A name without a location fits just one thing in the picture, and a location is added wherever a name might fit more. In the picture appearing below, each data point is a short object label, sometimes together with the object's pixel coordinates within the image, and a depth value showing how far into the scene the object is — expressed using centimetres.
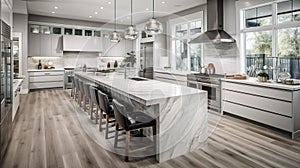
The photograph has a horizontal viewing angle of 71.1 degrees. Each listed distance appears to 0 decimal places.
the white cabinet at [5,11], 282
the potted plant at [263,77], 411
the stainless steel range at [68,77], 874
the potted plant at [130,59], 1015
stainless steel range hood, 521
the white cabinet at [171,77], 637
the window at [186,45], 685
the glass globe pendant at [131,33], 492
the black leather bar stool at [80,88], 505
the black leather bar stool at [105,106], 329
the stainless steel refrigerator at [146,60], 886
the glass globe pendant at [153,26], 380
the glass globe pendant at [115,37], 545
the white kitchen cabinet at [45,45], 827
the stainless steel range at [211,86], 506
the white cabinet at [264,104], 350
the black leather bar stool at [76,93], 579
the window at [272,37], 425
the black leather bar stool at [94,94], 376
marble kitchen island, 269
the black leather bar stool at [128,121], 265
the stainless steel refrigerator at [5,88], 273
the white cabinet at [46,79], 823
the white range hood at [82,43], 874
